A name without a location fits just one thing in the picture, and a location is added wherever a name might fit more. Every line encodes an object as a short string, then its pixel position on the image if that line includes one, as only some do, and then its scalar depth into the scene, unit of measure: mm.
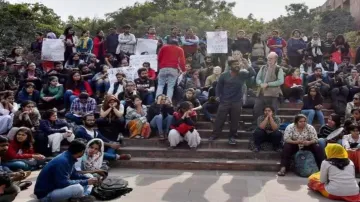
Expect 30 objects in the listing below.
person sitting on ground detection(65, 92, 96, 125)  9398
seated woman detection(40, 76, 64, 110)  10346
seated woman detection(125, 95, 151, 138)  8969
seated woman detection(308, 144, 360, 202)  6066
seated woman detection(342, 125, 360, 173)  7426
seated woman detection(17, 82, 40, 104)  10266
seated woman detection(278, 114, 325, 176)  7656
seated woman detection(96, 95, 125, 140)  8875
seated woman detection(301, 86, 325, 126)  9250
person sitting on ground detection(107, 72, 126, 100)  10766
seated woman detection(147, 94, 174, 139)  8916
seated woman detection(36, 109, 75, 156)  8359
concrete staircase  8055
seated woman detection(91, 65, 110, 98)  11125
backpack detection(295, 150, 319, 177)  7492
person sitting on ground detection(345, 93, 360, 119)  9258
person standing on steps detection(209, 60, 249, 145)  8578
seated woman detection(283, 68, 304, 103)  10648
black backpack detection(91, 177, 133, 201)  6074
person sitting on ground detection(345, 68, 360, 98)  10295
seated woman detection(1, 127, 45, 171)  7250
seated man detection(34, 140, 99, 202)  5505
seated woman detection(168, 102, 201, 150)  8453
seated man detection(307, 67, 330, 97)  10555
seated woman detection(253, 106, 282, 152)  8148
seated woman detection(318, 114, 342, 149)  8297
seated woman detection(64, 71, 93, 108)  10555
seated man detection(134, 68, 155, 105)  10305
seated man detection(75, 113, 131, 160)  8139
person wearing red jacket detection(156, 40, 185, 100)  10203
